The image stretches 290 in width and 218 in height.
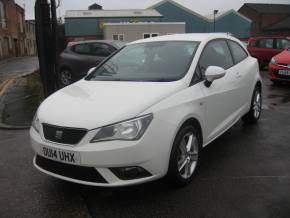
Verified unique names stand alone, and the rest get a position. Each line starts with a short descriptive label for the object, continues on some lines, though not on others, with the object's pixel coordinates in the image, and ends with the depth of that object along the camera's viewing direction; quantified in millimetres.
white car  2501
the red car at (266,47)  11959
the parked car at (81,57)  8597
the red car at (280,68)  7928
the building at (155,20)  31366
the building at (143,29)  27448
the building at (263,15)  51075
